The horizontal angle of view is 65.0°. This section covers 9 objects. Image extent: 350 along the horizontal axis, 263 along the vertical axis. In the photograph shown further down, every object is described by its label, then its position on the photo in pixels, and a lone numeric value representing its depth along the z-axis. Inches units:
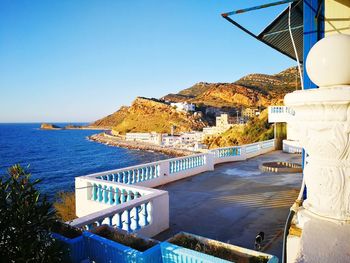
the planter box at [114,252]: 122.7
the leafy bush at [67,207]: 333.7
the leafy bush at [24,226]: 96.7
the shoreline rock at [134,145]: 3433.6
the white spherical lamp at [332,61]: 65.0
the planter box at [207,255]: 112.5
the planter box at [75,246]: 130.8
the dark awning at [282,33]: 239.9
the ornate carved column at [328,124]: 64.6
